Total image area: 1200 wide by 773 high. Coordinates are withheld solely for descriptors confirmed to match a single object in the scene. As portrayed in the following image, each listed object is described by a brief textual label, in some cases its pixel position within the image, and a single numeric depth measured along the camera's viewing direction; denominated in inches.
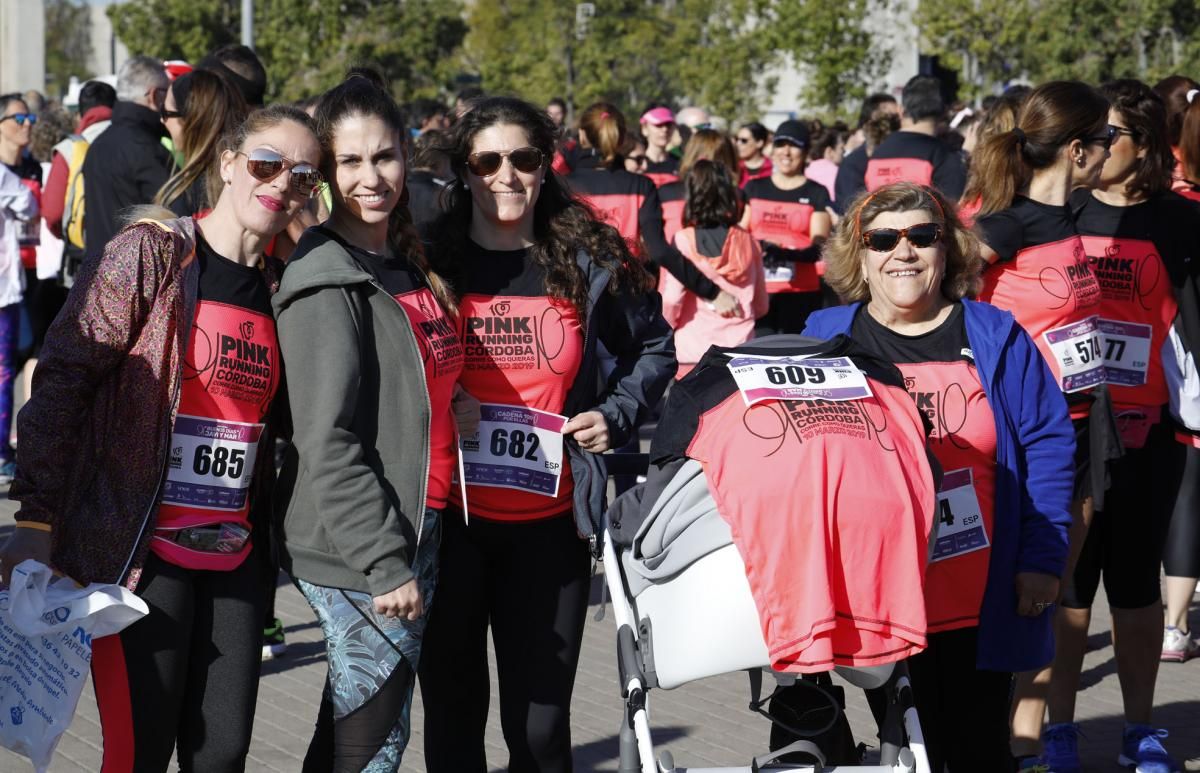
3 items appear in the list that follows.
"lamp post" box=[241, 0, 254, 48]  1038.3
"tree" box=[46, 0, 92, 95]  3503.9
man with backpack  343.3
